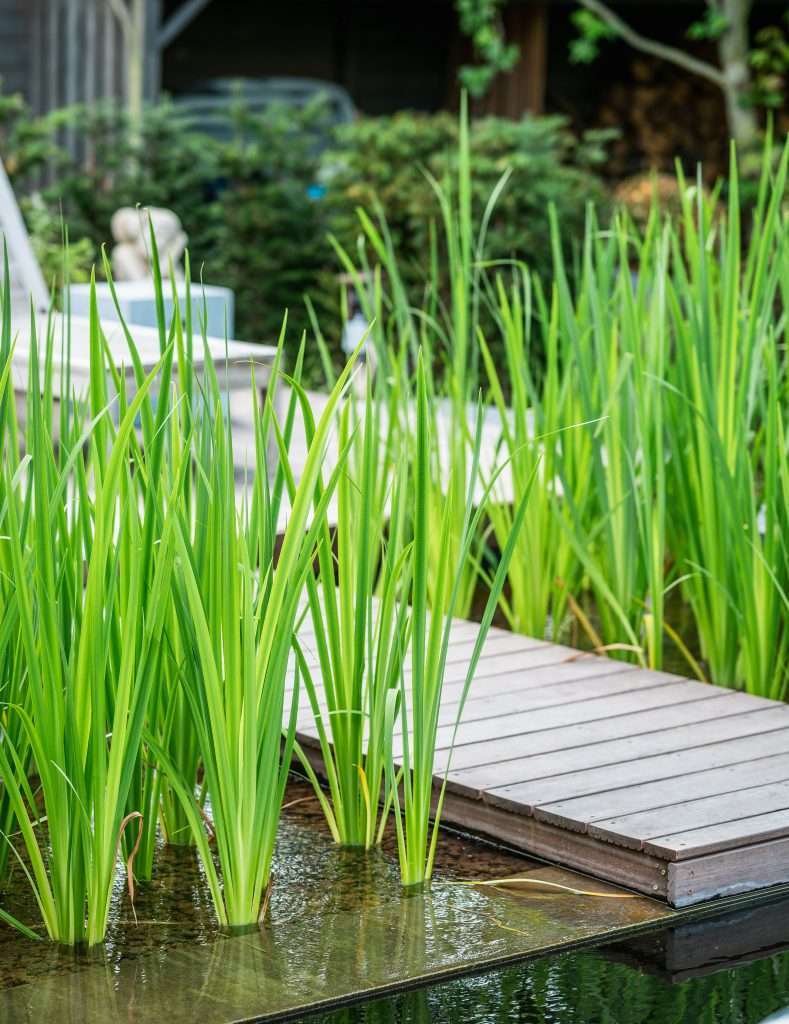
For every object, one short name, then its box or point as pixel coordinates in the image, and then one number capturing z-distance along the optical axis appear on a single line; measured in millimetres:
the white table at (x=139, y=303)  9062
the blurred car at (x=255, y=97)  18473
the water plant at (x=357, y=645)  3691
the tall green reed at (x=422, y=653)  3495
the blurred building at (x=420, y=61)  18834
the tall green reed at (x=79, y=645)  3145
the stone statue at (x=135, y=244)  10712
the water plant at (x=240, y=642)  3233
